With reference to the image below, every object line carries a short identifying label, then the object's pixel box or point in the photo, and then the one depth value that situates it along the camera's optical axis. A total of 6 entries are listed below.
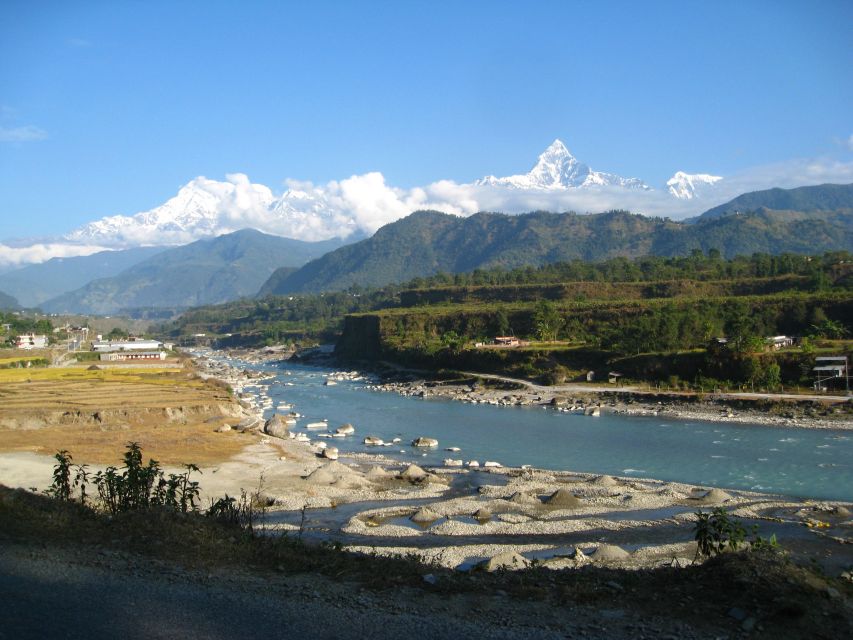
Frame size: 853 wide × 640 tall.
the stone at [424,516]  22.19
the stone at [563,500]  23.87
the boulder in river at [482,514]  22.36
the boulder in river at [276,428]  39.06
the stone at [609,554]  17.84
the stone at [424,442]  37.59
